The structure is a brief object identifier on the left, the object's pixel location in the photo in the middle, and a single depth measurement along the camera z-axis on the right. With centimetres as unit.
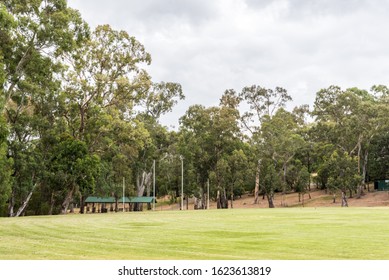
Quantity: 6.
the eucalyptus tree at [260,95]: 8756
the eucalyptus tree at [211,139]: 7525
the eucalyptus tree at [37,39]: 3509
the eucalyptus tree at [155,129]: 7538
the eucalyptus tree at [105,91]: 5194
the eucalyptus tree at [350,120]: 7638
